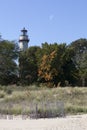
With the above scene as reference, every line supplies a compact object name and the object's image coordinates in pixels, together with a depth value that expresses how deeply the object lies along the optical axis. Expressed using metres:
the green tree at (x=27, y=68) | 61.28
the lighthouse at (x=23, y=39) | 77.19
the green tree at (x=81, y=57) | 63.92
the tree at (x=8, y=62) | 59.20
